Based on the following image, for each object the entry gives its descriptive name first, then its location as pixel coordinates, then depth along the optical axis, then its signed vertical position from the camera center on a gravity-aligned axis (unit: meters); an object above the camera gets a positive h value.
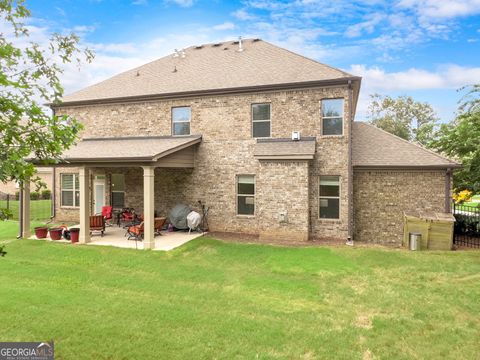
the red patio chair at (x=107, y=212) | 16.05 -1.43
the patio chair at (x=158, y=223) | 13.11 -1.62
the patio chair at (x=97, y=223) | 13.58 -1.68
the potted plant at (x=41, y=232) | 13.44 -2.03
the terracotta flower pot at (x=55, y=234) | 13.16 -2.06
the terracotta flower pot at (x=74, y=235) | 12.85 -2.06
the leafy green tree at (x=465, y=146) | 12.84 +1.53
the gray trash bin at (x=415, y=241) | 11.91 -2.17
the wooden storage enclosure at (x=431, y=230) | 11.84 -1.79
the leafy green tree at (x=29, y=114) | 3.46 +0.83
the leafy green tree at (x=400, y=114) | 41.47 +9.01
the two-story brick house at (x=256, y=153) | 13.20 +1.26
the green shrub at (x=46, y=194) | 29.90 -1.03
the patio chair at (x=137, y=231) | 12.66 -1.88
